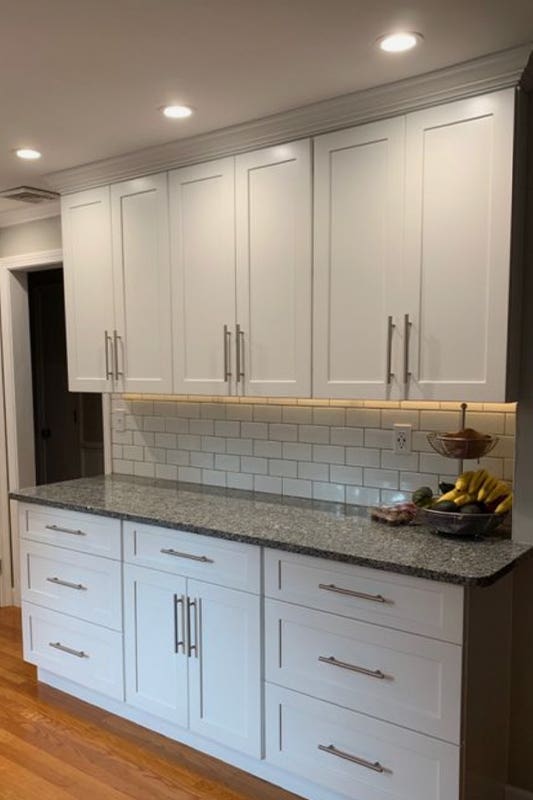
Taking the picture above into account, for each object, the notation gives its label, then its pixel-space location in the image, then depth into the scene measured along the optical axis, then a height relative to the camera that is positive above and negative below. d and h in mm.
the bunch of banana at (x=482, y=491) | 2170 -505
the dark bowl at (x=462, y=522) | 2122 -594
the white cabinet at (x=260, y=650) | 1924 -1095
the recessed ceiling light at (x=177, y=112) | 2330 +842
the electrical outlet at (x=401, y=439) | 2574 -384
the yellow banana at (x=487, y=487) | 2176 -489
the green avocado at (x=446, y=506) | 2158 -546
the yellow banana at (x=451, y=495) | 2204 -520
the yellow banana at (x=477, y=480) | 2211 -473
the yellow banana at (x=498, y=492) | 2177 -505
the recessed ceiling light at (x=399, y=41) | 1803 +852
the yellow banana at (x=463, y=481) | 2226 -478
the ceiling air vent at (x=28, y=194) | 3356 +785
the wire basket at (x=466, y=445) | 2207 -352
